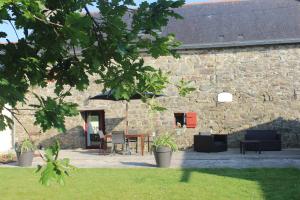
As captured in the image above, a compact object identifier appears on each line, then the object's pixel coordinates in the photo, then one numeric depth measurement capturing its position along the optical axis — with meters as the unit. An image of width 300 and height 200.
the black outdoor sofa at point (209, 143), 15.64
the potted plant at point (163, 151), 11.58
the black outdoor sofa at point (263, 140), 14.77
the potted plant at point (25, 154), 12.38
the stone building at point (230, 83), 16.48
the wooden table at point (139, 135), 14.91
